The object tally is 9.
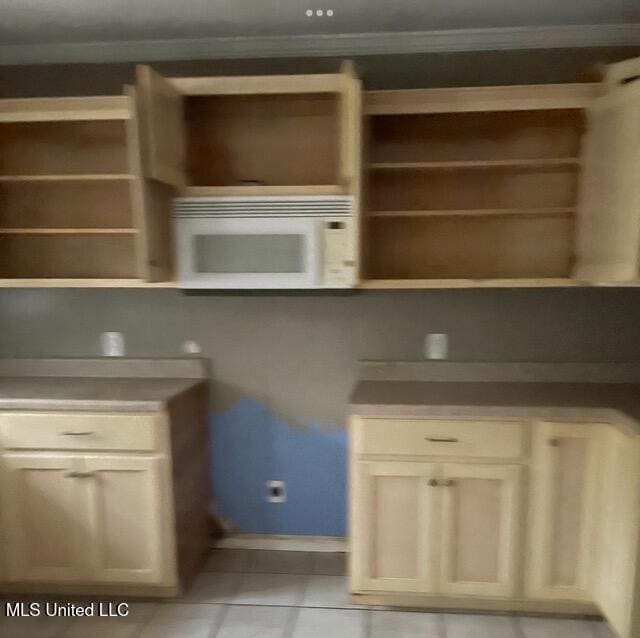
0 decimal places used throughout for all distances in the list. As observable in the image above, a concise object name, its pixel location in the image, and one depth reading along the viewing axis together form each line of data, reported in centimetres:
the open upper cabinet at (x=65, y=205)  254
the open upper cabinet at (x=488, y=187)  220
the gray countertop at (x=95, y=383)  222
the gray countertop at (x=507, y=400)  209
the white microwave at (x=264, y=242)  226
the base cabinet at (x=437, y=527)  217
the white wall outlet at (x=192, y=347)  268
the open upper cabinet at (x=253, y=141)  230
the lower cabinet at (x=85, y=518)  225
